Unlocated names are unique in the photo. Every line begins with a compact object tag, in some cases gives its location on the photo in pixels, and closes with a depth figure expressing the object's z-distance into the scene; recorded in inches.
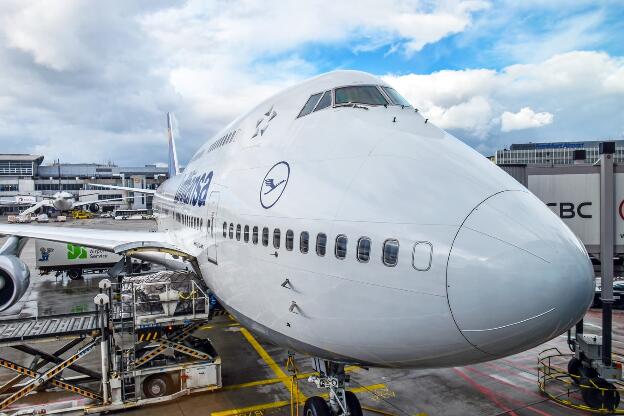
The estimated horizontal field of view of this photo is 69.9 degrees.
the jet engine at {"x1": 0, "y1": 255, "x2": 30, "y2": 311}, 559.2
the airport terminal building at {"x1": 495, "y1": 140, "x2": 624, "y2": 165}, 5246.1
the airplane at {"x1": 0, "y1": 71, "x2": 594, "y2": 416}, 199.9
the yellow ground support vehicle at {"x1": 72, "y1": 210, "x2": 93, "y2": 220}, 3454.7
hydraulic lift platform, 470.3
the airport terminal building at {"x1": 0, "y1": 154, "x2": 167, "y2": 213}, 4222.4
